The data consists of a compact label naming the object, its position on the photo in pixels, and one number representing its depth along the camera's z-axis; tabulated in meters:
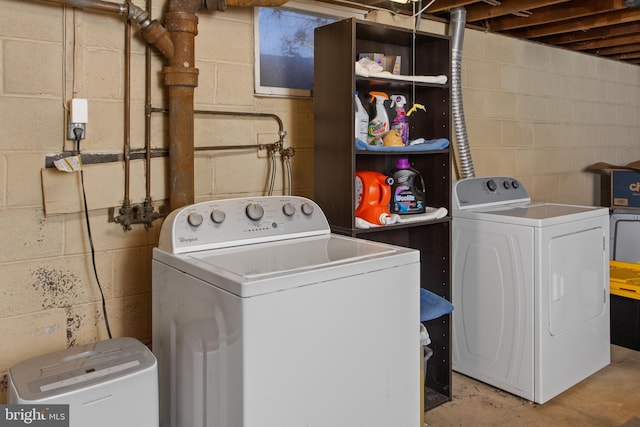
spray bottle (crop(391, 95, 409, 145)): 2.56
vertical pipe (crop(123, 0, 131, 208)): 2.12
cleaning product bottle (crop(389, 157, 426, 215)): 2.49
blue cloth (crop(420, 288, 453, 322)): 2.29
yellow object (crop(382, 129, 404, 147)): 2.44
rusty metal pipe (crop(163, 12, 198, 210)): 2.12
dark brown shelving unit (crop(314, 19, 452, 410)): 2.27
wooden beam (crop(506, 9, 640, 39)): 3.40
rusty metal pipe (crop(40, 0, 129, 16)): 1.92
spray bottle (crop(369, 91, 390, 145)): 2.51
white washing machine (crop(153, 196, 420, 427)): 1.54
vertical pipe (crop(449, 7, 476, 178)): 3.19
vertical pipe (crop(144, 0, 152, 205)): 2.17
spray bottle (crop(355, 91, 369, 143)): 2.43
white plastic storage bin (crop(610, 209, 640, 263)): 4.18
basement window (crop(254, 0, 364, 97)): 2.53
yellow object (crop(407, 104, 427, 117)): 2.61
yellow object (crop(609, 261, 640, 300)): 3.26
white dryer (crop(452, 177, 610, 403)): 2.57
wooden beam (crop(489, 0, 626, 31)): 3.13
